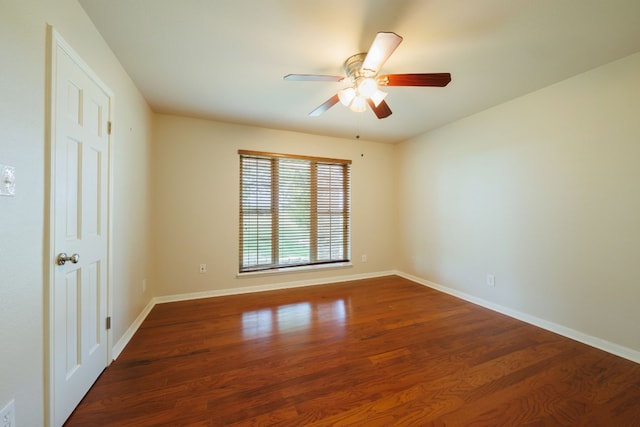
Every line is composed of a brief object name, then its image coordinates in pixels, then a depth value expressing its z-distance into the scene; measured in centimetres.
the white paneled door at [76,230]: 124
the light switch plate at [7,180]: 93
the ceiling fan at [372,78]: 147
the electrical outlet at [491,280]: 291
